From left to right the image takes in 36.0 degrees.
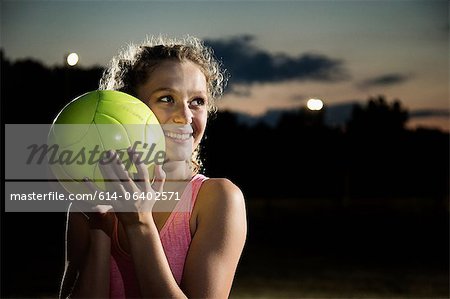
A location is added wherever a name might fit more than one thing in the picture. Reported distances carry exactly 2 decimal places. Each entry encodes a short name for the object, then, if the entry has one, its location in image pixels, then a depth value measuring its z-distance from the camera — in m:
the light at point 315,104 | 19.14
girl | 2.17
